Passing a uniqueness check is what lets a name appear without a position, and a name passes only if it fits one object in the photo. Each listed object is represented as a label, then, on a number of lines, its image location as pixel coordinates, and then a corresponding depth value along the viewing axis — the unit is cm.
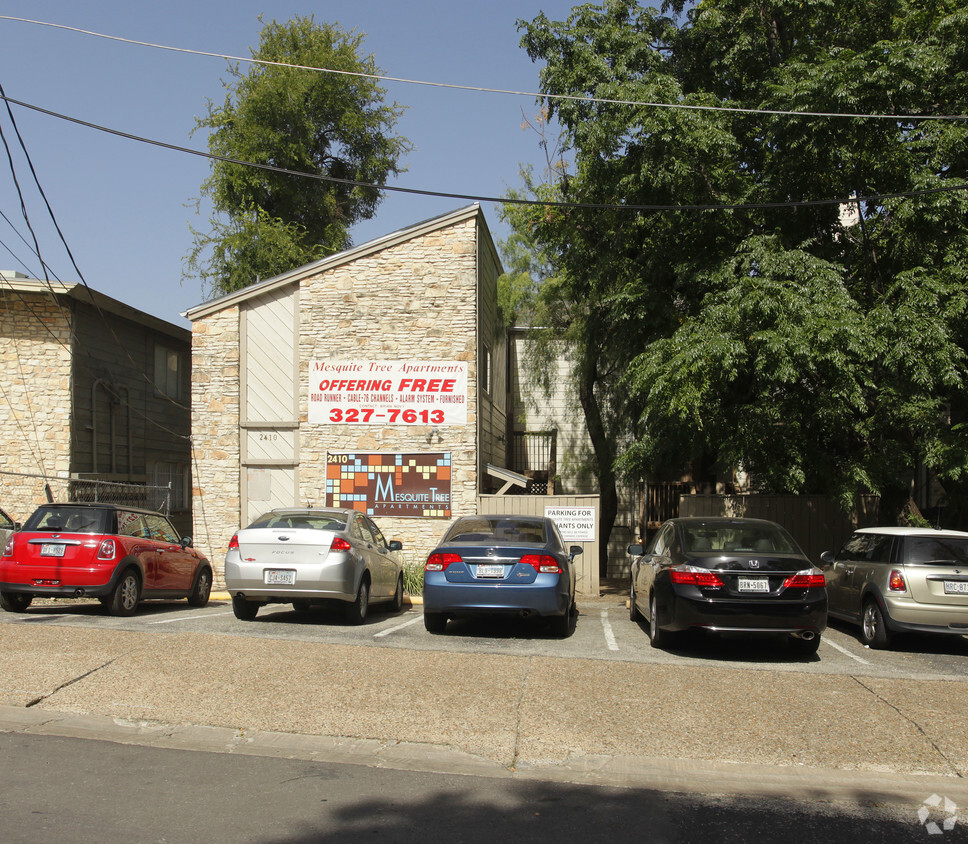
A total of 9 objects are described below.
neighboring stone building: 1898
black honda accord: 927
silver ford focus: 1102
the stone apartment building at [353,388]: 1789
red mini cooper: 1150
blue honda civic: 1021
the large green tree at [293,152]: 3128
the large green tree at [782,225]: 1329
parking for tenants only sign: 1667
